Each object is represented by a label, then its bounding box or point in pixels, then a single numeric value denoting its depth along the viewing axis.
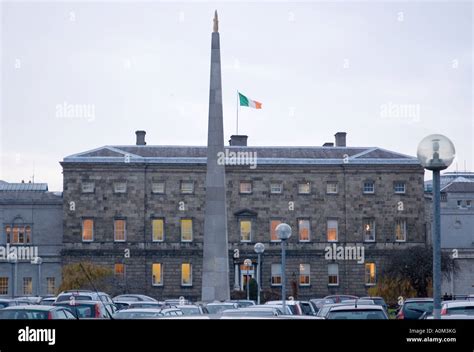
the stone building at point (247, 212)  75.19
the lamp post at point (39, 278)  69.53
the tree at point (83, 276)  67.61
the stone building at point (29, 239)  73.81
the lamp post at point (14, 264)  69.74
